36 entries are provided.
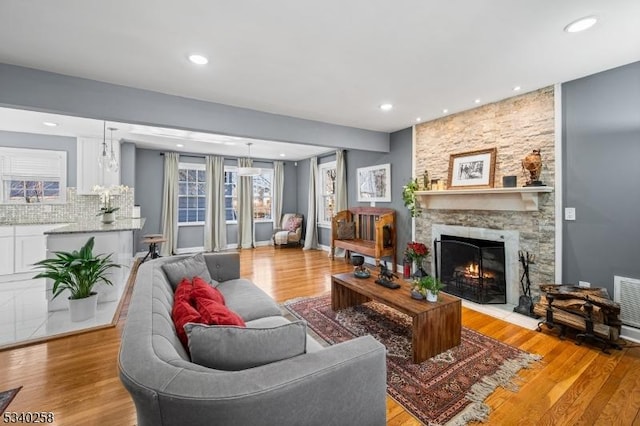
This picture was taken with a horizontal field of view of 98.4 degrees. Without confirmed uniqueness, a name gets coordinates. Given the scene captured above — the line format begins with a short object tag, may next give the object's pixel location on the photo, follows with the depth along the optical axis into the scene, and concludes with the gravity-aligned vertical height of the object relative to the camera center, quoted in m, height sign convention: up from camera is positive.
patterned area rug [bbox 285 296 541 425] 1.76 -1.20
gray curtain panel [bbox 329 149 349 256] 6.21 +0.64
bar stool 5.01 -0.51
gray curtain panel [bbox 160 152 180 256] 6.41 +0.21
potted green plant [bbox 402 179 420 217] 4.33 +0.27
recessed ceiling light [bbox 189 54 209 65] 2.34 +1.33
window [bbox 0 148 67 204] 4.65 +0.65
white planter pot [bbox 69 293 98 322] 2.85 -0.99
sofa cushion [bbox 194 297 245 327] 1.42 -0.55
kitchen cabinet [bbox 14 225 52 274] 4.31 -0.53
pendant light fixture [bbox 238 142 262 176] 5.79 +0.89
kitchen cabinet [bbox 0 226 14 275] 4.20 -0.57
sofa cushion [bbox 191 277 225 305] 1.76 -0.52
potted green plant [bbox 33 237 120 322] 2.79 -0.66
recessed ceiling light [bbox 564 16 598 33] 1.87 +1.32
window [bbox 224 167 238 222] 7.36 +0.46
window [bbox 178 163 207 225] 6.82 +0.48
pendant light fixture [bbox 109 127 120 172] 4.26 +0.78
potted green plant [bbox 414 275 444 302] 2.38 -0.65
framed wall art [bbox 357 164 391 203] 5.16 +0.60
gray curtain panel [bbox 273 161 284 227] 7.93 +0.69
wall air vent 2.52 -0.79
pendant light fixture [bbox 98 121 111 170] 3.94 +0.96
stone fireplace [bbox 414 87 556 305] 3.09 +0.26
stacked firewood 2.43 -0.88
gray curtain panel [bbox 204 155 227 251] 6.91 +0.13
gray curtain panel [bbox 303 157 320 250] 7.22 +0.00
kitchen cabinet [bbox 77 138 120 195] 4.92 +0.80
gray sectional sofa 0.84 -0.58
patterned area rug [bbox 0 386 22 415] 1.74 -1.21
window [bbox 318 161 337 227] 6.93 +0.55
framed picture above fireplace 3.56 +0.60
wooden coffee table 2.20 -0.85
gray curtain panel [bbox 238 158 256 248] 7.34 +0.11
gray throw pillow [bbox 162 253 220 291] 2.39 -0.51
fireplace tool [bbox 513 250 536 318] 3.13 -0.88
